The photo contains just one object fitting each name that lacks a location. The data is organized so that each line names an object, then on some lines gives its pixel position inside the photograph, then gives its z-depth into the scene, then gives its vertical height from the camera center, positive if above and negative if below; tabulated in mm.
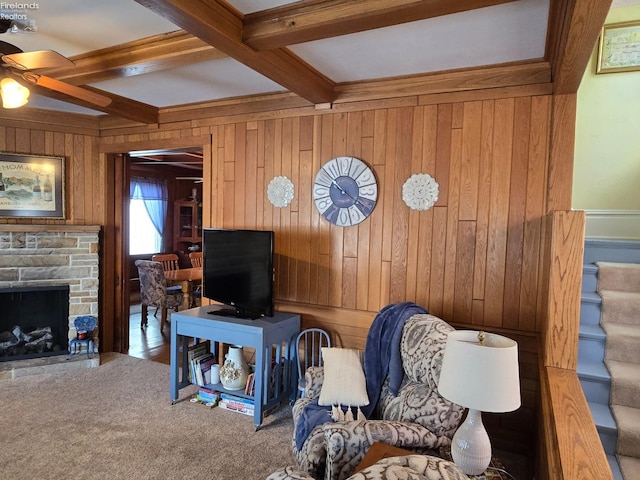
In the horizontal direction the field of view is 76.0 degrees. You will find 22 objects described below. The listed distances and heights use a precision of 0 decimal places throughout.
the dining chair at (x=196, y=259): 6633 -682
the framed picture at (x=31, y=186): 3963 +267
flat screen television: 3039 -411
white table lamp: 1388 -557
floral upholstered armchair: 1716 -913
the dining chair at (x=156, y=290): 5285 -978
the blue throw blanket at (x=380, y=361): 2236 -822
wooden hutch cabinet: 8070 -185
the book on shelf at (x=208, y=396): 3256 -1424
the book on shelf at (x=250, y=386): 3123 -1282
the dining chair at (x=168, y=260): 6590 -723
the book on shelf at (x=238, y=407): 3103 -1452
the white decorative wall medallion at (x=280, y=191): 3385 +236
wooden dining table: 5180 -798
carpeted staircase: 2070 -728
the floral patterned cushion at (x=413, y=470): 940 -592
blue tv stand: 2912 -914
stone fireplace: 3941 -569
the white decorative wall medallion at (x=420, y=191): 2855 +226
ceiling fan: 2023 +761
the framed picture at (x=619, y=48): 3555 +1589
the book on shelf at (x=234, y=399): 3113 -1399
